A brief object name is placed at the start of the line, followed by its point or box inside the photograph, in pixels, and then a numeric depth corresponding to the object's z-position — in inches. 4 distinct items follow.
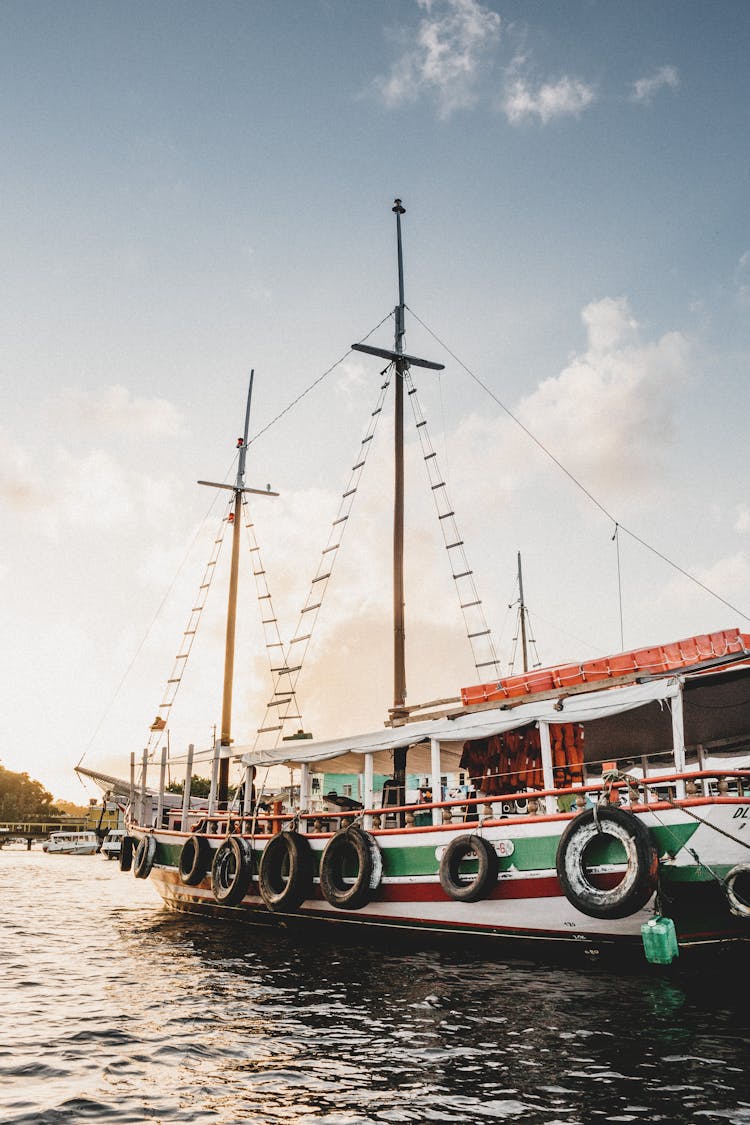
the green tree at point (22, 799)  3948.6
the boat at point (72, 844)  2586.1
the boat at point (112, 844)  2408.3
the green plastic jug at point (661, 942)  435.8
